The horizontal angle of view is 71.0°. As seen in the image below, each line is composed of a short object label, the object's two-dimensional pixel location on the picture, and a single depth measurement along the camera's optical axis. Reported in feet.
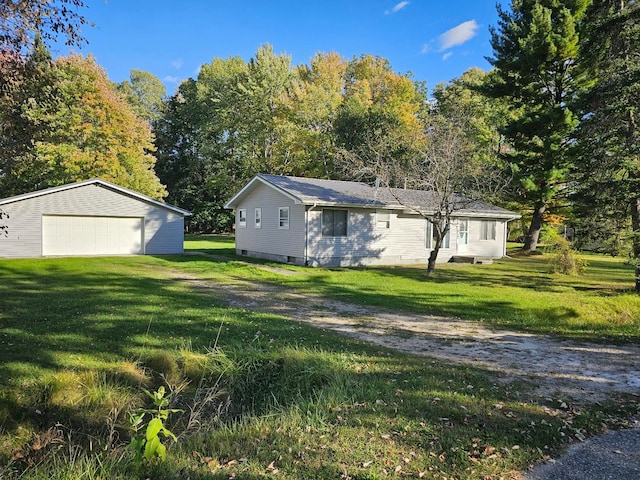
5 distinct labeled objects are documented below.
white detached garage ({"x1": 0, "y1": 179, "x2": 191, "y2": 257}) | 64.39
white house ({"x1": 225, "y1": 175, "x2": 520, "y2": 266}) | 59.77
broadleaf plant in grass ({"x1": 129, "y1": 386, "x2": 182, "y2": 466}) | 9.81
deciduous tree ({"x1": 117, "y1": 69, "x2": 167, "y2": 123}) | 149.38
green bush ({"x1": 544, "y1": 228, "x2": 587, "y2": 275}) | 55.21
